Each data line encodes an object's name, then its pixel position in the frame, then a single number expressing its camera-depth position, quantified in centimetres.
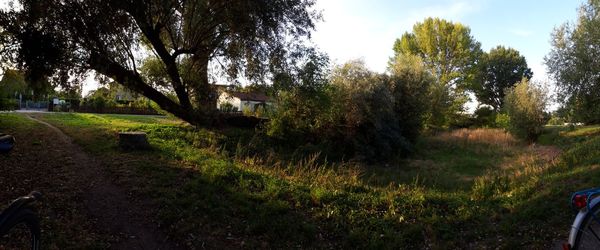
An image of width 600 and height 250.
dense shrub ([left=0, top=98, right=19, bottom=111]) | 1708
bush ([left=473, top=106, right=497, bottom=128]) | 4920
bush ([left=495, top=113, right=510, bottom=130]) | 3698
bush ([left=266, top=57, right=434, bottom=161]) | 2017
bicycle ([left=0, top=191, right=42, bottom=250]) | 369
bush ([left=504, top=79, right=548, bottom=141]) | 3020
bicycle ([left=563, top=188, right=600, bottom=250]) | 457
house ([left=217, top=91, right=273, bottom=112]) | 1928
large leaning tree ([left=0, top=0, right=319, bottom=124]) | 1202
